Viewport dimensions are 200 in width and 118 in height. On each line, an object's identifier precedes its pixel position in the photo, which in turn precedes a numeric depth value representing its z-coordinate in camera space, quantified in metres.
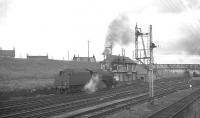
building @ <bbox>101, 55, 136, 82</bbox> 54.91
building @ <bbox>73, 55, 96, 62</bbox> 98.36
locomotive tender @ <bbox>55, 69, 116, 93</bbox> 30.55
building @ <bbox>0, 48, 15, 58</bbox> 80.47
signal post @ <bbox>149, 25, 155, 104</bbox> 21.46
